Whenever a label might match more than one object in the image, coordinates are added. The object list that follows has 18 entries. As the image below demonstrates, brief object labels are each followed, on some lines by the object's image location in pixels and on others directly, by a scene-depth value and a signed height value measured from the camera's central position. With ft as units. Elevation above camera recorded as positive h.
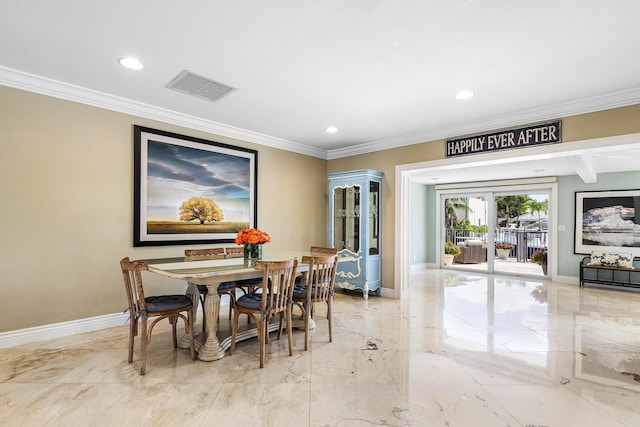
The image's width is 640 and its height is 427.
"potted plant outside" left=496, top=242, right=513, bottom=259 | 26.40 -2.46
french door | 24.52 -0.90
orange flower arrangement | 11.35 -0.71
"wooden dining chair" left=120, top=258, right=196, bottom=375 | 8.33 -2.45
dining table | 8.58 -1.68
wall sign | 12.26 +3.26
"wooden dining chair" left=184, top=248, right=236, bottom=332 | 11.18 -1.49
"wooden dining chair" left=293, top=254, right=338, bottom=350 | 10.22 -2.31
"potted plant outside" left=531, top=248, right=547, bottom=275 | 23.76 -2.89
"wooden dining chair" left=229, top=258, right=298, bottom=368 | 8.96 -2.45
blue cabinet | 16.99 -0.46
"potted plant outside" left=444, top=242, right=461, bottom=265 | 27.89 -2.85
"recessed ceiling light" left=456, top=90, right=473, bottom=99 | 10.95 +4.25
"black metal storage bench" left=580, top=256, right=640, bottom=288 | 19.66 -3.51
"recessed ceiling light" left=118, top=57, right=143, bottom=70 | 9.05 +4.34
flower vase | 11.48 -1.20
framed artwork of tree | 12.72 +1.17
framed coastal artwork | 20.58 -0.14
